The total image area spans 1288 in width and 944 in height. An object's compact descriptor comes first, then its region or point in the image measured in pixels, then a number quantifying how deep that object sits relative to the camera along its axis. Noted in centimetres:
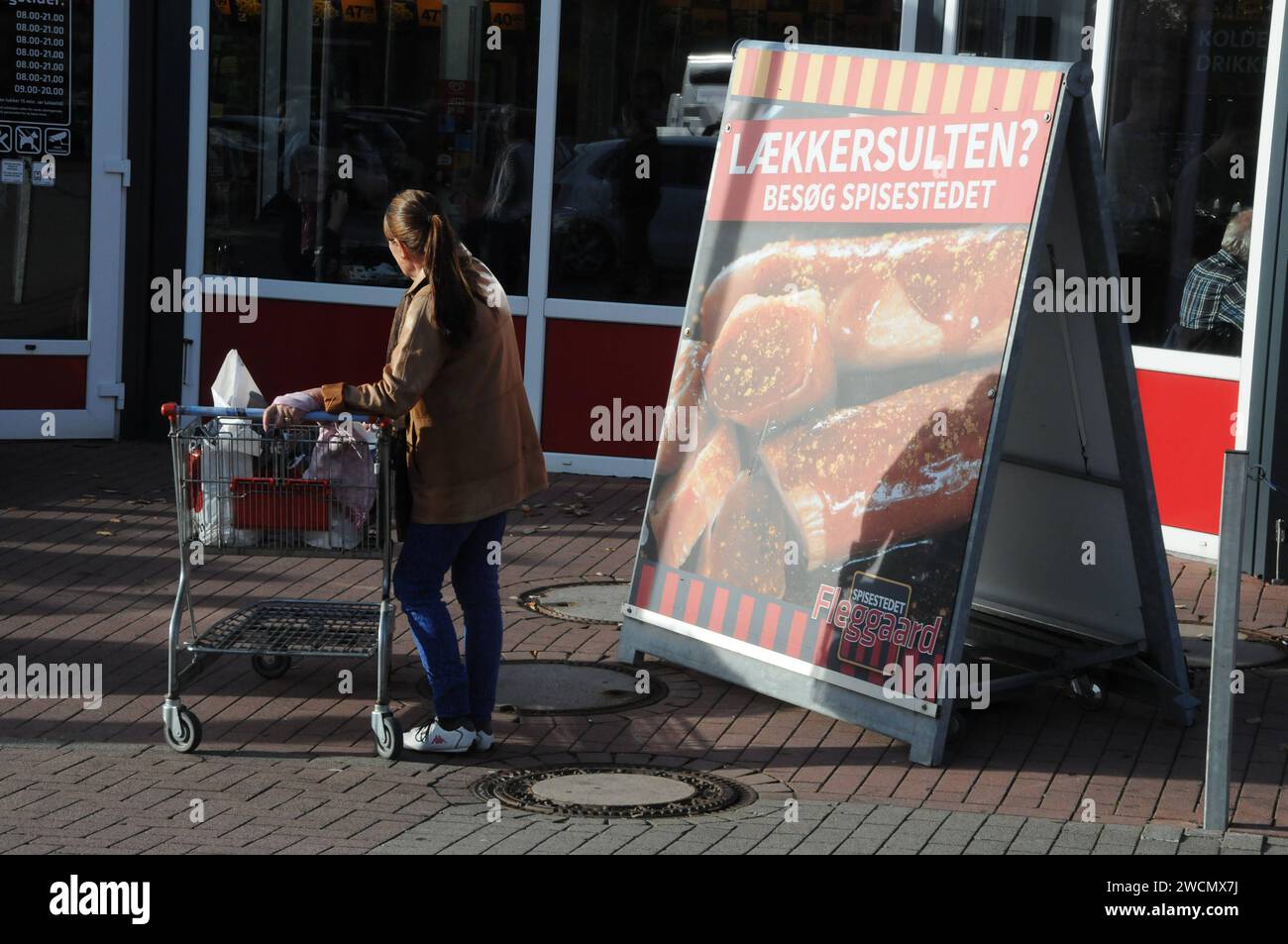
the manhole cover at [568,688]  654
